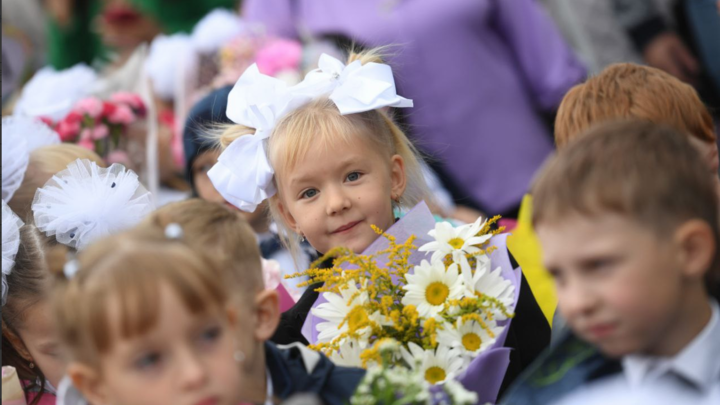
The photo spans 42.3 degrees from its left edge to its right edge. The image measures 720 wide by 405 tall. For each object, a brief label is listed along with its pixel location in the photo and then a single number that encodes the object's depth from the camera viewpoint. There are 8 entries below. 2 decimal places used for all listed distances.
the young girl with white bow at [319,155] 2.84
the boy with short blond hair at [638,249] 1.67
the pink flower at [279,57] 5.32
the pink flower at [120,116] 4.79
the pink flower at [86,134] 4.64
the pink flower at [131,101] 4.96
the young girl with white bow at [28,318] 2.71
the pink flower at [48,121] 4.61
